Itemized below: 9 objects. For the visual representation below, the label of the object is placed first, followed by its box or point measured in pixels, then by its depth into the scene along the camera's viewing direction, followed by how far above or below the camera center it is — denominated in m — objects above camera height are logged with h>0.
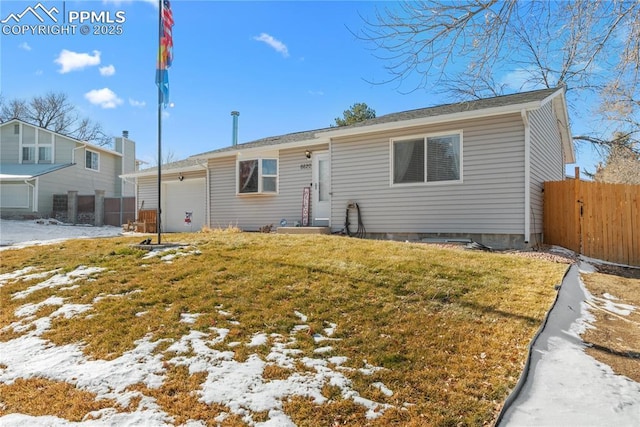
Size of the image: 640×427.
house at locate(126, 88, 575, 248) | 8.29 +1.15
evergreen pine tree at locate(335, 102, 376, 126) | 24.02 +6.72
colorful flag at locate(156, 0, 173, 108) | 7.07 +3.17
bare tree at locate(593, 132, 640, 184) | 17.11 +2.94
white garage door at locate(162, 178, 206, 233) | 14.77 +0.40
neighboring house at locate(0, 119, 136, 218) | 19.62 +2.75
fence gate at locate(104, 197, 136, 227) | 20.39 +0.27
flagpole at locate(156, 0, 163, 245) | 6.96 +2.17
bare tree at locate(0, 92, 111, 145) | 30.78 +8.59
